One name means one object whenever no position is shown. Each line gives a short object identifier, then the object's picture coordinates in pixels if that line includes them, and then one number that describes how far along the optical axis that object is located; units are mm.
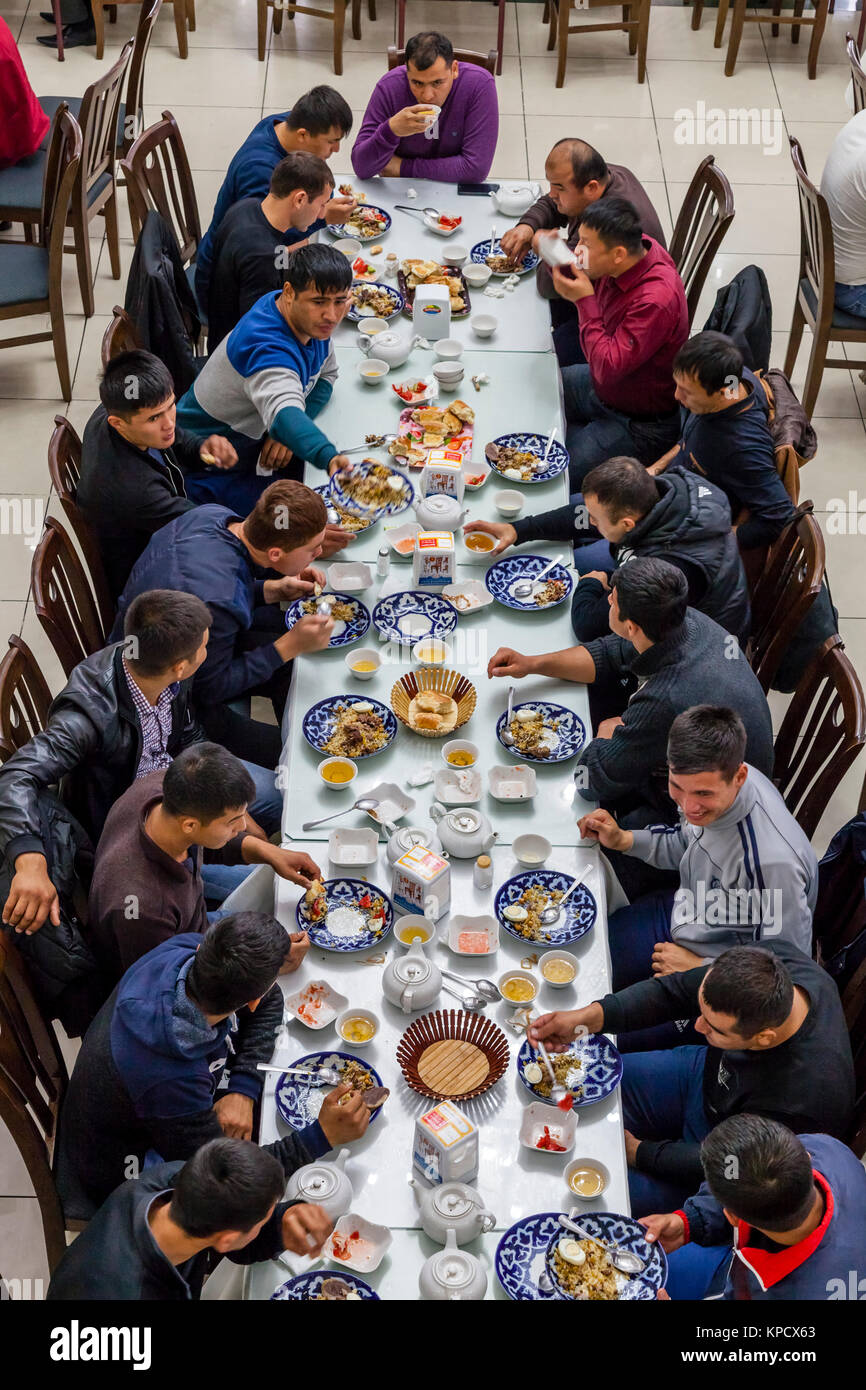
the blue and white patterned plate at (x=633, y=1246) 2723
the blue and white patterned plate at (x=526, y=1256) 2672
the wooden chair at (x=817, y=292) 5277
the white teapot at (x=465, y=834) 3377
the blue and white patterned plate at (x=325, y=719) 3674
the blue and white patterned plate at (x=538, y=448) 4547
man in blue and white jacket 4340
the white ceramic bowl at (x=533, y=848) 3424
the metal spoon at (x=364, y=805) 3479
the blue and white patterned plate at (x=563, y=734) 3641
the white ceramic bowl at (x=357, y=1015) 3074
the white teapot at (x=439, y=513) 4258
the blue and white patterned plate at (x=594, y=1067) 2984
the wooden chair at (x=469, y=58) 6082
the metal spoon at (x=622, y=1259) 2732
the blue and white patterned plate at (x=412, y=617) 3959
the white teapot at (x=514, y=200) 5594
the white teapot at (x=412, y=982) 3074
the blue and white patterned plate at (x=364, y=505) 4316
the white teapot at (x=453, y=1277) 2625
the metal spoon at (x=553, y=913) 3307
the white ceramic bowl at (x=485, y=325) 5039
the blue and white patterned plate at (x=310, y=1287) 2645
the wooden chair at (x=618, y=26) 7484
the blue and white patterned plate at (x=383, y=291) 5067
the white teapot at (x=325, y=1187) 2736
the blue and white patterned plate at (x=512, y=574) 4105
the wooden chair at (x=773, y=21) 7650
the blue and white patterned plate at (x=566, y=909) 3266
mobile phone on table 5738
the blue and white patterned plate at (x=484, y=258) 5395
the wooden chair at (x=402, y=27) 7416
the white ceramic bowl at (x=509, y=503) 4383
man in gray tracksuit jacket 3219
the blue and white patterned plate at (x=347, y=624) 3953
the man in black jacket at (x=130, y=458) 3979
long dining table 2809
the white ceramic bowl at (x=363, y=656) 3896
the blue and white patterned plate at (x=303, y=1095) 2943
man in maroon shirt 4691
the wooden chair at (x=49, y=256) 5340
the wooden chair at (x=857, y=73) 6047
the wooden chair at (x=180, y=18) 7539
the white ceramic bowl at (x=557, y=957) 3227
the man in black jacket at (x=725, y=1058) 2824
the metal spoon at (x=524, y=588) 4115
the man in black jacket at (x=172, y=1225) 2477
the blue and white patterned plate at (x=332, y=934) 3227
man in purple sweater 5617
